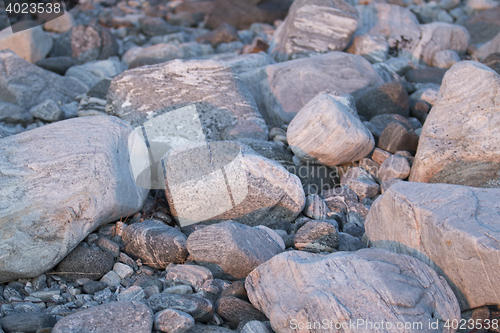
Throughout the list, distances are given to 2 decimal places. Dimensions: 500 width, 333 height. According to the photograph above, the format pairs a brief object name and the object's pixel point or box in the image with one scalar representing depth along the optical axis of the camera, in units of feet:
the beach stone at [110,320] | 6.41
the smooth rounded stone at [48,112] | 16.39
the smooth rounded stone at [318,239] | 9.58
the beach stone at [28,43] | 23.17
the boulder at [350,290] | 6.36
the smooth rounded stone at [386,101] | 16.39
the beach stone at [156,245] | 9.18
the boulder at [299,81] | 16.62
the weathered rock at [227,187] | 10.59
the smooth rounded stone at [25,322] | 6.66
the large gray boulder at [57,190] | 8.11
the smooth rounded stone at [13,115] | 16.29
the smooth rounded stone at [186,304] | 7.26
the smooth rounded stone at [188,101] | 13.89
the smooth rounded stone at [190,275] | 8.41
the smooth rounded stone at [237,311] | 7.42
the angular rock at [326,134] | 12.38
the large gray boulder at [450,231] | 7.02
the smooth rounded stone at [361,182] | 12.57
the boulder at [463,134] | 11.29
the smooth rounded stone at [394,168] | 12.69
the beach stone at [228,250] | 8.57
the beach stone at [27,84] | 17.88
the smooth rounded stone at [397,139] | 13.73
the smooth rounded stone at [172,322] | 6.68
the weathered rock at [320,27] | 22.41
